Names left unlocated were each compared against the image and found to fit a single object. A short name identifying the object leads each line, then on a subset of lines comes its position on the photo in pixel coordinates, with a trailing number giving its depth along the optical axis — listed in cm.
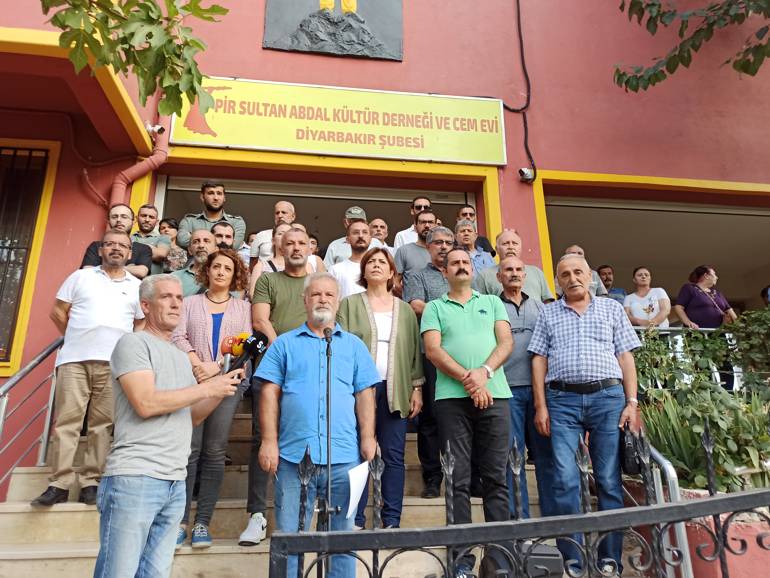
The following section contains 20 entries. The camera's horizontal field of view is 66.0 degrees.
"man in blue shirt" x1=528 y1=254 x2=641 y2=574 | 330
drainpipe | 623
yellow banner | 665
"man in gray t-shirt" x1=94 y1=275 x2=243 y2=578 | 226
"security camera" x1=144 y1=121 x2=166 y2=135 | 630
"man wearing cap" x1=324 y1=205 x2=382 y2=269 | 552
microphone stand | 166
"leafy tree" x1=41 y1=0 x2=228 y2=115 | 261
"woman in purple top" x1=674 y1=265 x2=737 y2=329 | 707
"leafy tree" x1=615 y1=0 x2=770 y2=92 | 618
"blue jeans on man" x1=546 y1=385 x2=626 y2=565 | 328
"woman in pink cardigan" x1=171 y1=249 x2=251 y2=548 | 328
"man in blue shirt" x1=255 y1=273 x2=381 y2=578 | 274
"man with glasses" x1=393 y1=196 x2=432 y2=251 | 567
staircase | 305
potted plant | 323
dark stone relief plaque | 712
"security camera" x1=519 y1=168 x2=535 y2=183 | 707
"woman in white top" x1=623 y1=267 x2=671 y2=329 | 708
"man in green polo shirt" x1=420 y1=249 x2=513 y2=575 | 328
